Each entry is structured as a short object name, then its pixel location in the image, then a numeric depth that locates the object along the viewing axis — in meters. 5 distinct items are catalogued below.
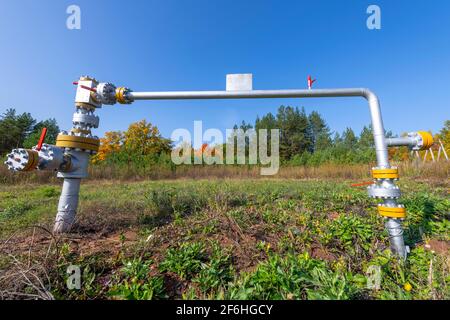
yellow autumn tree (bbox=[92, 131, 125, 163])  30.61
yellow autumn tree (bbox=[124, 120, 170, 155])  28.64
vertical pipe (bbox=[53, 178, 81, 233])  1.90
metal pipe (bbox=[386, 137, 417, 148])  1.74
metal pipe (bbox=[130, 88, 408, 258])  1.58
